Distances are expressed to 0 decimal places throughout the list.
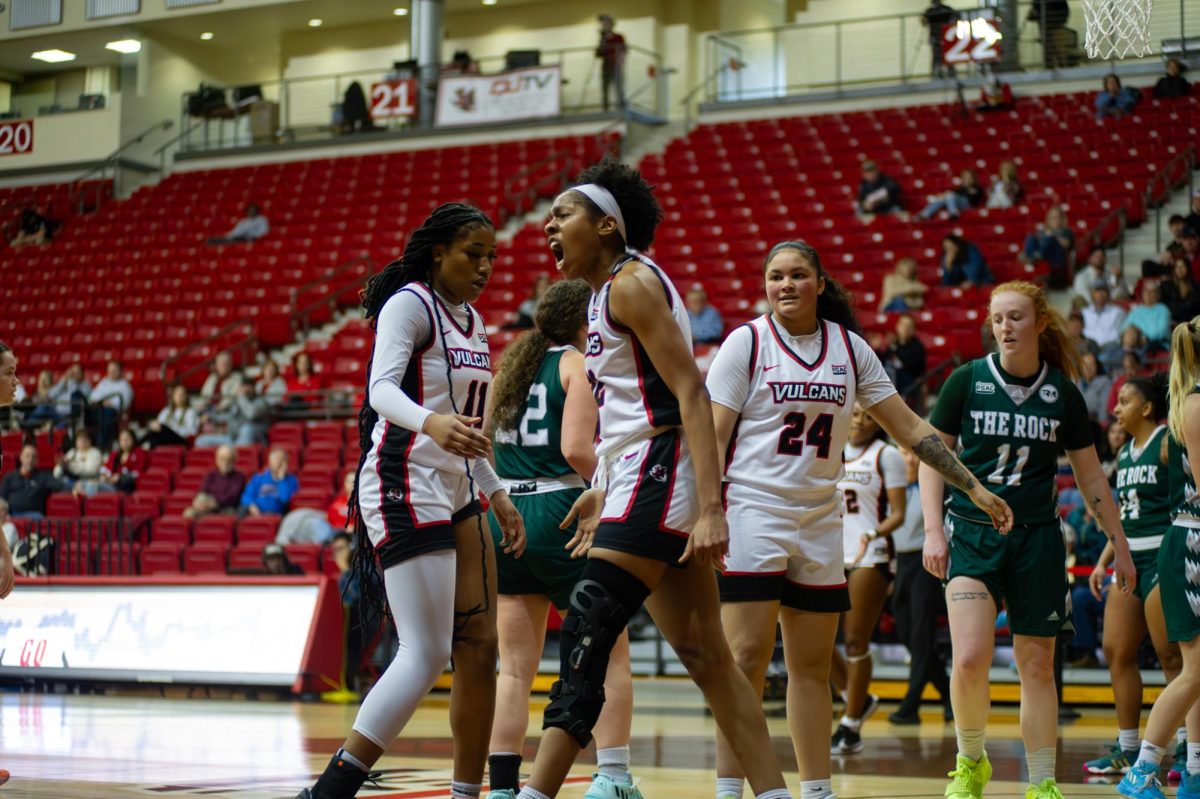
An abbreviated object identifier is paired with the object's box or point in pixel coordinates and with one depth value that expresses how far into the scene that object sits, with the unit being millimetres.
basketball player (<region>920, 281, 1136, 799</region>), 5594
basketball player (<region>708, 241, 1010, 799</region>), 5023
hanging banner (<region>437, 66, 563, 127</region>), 25516
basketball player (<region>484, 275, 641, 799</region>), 5457
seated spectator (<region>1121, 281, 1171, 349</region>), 13898
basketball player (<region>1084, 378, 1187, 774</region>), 7098
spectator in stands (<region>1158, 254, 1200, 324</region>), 14264
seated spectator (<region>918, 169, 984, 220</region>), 18547
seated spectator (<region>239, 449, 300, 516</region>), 15906
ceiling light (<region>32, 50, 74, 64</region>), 30703
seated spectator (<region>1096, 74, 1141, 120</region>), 20125
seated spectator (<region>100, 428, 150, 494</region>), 17594
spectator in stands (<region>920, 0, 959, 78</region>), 22516
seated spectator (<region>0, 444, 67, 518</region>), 16781
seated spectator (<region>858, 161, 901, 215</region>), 19250
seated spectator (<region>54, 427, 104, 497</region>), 17641
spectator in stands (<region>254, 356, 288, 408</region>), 18703
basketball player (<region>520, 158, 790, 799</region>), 4230
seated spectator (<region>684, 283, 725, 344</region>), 16219
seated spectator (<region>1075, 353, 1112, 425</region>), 12961
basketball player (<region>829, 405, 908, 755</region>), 8727
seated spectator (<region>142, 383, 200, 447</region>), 18623
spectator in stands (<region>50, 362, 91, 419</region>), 19453
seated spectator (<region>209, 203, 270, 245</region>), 24734
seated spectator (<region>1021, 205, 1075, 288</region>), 16453
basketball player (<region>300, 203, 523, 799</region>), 4523
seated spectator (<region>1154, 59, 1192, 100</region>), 19875
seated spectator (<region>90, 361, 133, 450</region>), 18625
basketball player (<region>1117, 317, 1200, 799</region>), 6012
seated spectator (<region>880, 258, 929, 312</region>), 16297
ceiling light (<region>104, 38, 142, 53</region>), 30047
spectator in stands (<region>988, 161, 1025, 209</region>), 18375
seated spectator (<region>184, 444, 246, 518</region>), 16156
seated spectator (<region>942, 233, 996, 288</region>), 16719
